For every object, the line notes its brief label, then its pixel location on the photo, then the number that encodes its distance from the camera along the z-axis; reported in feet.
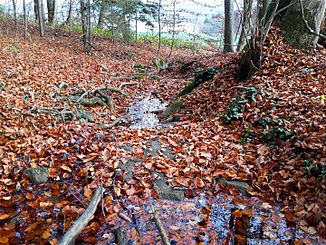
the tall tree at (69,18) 70.00
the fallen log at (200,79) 30.27
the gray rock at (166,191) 12.07
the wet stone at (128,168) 13.28
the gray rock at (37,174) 13.29
